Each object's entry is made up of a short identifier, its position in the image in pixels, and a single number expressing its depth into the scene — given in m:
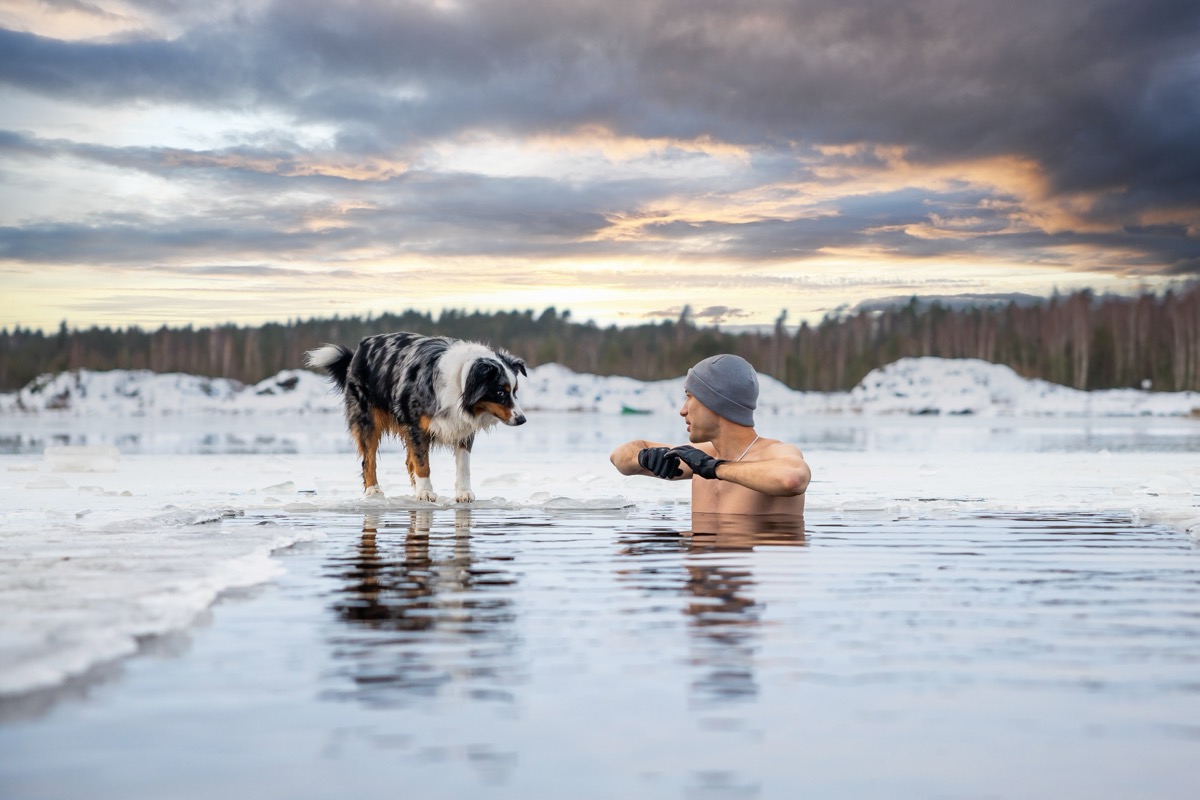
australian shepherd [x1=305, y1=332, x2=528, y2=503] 11.11
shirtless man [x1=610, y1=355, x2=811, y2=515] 7.55
